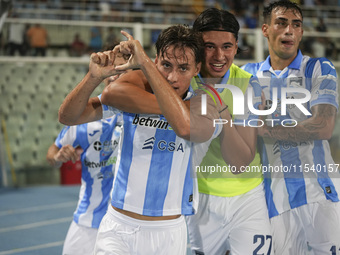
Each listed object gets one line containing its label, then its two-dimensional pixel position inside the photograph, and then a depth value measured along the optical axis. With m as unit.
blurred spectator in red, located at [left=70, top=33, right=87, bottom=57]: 12.74
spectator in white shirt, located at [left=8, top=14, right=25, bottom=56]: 11.24
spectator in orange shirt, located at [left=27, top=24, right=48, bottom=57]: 12.24
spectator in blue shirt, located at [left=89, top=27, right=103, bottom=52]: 12.70
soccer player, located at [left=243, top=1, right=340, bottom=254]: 3.05
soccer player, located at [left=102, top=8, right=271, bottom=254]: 2.84
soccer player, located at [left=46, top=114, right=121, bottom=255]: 3.77
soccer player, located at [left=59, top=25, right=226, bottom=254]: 2.47
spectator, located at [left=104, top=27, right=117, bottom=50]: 12.16
